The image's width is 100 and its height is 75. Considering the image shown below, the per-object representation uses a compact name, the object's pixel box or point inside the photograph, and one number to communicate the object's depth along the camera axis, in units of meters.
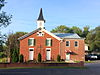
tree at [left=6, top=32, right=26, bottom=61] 26.01
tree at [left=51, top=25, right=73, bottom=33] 42.81
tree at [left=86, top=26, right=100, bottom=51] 30.57
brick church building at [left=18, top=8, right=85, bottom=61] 20.82
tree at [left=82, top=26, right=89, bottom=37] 41.97
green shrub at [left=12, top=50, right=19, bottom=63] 18.13
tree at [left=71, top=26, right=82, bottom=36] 41.92
